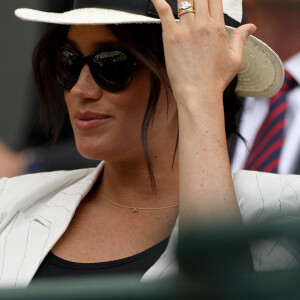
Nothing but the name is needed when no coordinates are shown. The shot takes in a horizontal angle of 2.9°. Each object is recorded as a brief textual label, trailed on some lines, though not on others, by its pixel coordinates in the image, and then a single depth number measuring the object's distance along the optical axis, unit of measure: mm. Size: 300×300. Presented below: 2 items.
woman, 8349
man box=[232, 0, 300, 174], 8995
